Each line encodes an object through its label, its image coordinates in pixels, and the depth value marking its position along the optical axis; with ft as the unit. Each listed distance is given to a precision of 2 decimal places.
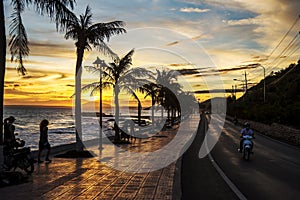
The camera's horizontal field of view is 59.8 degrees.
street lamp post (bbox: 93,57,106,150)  48.22
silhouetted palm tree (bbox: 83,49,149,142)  56.97
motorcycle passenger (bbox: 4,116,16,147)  27.33
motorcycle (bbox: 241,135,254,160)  39.46
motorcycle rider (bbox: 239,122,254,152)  40.08
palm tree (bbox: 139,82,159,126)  75.33
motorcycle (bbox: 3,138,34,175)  26.46
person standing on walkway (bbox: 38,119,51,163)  34.31
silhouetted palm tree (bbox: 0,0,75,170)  27.07
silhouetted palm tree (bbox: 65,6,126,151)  41.15
